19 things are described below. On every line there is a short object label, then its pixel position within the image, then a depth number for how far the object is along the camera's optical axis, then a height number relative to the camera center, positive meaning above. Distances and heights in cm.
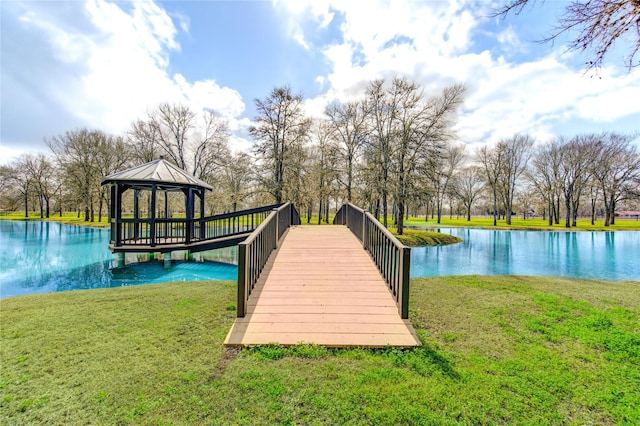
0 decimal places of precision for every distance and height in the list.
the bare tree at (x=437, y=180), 1719 +238
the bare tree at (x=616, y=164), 2789 +538
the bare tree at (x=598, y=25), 349 +252
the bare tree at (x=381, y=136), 1819 +562
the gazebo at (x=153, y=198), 902 +68
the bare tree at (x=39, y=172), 3394 +568
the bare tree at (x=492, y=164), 3216 +633
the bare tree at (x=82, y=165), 2645 +512
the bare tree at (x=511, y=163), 3228 +634
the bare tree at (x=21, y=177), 3444 +522
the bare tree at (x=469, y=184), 3784 +477
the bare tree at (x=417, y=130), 1736 +565
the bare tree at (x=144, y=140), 2311 +659
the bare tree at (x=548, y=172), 3054 +514
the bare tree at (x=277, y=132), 1830 +571
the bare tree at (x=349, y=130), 2014 +658
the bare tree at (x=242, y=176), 1814 +281
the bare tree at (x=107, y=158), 2642 +578
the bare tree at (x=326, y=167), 2048 +380
